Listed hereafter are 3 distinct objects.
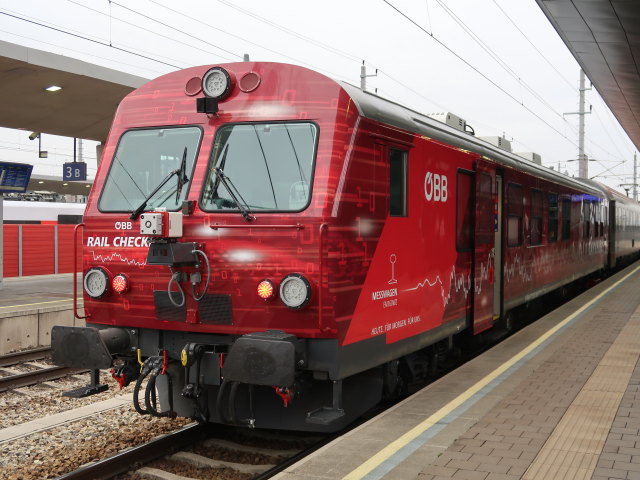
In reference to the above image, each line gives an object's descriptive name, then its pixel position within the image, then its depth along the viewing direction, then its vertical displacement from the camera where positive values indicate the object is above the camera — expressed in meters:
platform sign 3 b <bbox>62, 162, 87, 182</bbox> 21.88 +1.97
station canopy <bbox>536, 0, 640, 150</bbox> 12.95 +4.35
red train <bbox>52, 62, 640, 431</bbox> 5.14 -0.12
